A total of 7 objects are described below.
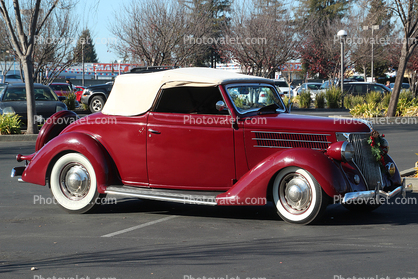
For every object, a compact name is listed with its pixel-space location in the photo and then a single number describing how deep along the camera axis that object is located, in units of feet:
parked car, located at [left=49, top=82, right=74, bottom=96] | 124.07
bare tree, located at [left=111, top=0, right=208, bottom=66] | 92.12
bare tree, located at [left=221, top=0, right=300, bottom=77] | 106.11
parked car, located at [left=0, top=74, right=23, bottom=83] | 167.71
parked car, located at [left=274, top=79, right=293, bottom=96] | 139.67
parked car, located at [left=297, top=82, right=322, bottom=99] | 139.20
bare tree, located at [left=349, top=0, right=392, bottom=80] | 150.20
